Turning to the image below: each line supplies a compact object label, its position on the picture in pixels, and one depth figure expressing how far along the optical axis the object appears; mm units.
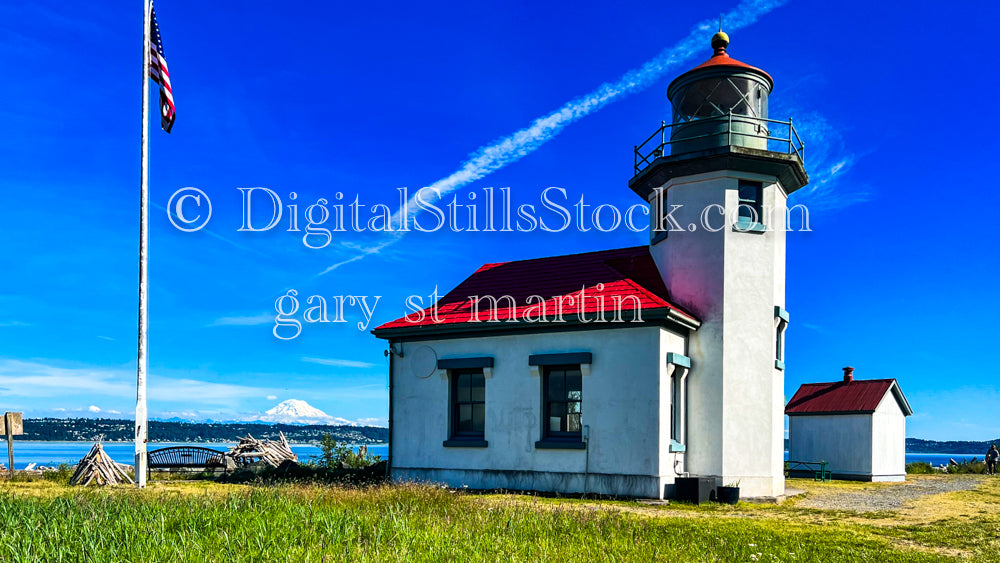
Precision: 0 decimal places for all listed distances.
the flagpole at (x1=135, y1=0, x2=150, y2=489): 15922
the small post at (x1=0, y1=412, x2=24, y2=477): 20359
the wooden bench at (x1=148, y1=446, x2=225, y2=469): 24109
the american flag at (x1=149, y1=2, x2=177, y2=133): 17281
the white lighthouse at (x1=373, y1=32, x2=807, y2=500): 17297
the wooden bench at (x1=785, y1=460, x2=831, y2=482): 29016
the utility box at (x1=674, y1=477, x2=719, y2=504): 16562
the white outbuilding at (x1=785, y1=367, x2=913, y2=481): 28734
